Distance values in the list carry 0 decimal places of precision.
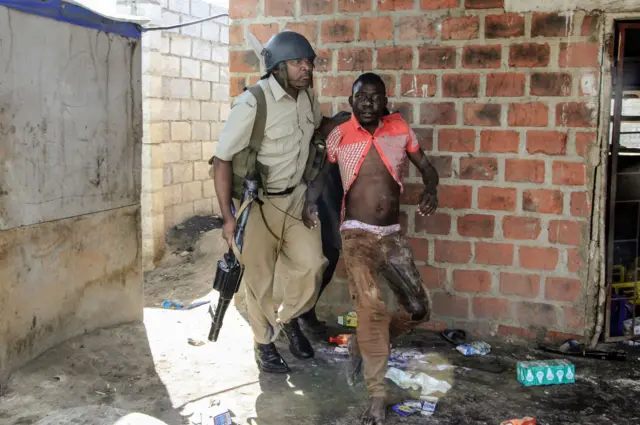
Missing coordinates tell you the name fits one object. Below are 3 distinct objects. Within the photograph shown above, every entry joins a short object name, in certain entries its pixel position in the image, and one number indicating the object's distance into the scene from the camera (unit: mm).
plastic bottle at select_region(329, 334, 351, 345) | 4301
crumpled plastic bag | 3605
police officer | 3652
